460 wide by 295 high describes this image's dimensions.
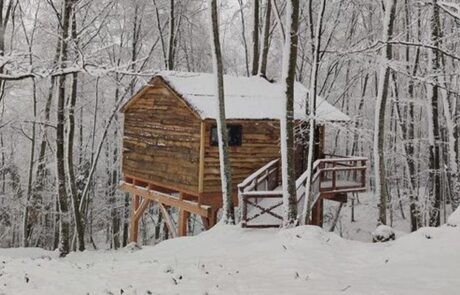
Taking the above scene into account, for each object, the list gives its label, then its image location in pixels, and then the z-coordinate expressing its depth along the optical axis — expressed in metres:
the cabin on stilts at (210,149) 17.47
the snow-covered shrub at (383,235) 12.73
